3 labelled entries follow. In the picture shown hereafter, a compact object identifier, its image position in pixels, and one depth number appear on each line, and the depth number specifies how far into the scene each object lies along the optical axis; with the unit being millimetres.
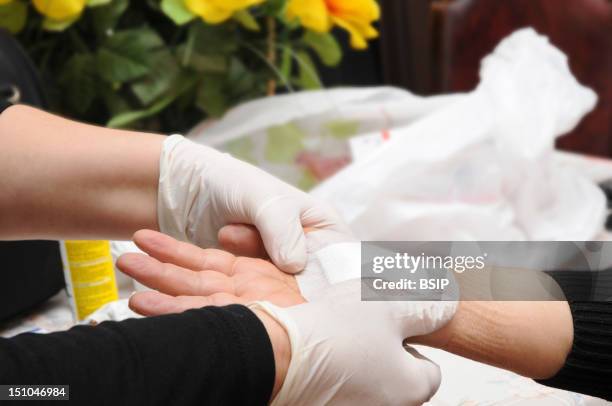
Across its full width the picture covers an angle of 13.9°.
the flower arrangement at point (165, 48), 2033
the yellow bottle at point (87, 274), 1875
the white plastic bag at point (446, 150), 2027
